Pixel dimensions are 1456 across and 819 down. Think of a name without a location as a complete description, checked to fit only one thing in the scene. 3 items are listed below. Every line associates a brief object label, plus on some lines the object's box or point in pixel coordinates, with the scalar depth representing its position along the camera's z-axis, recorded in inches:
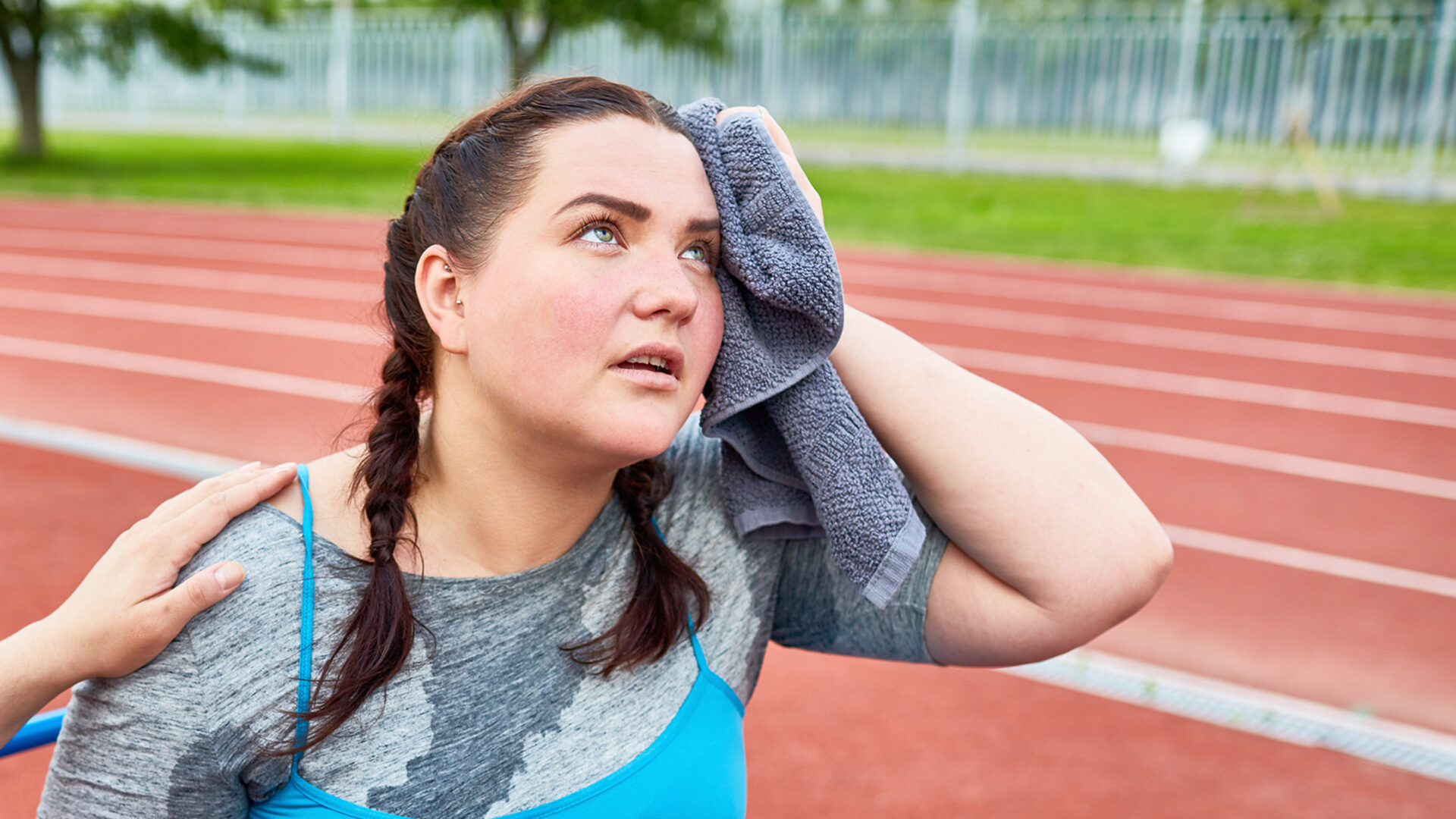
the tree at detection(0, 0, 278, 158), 784.3
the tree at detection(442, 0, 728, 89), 795.4
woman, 48.9
